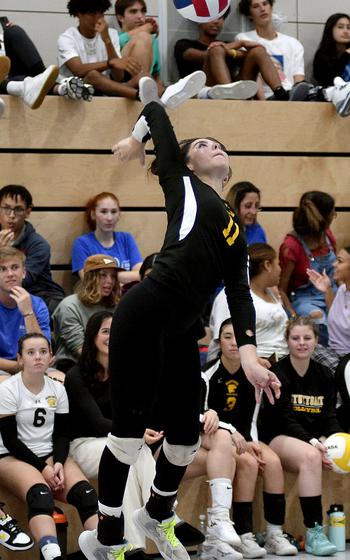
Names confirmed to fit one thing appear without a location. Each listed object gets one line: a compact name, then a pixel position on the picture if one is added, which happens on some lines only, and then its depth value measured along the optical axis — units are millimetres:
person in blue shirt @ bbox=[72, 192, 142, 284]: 12301
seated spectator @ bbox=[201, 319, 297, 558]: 9415
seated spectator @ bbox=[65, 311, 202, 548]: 9073
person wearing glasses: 11623
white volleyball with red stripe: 11636
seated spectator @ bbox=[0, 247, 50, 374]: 10248
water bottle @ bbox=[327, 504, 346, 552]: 10099
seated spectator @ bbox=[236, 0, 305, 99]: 15046
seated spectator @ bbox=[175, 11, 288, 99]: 13716
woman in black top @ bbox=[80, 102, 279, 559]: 6386
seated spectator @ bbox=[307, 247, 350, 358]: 11578
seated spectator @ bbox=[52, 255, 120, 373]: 10848
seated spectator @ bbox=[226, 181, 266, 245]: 12676
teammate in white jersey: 8711
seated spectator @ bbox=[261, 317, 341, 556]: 9932
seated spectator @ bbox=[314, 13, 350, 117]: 14968
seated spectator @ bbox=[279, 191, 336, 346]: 12792
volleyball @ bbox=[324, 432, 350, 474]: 9822
